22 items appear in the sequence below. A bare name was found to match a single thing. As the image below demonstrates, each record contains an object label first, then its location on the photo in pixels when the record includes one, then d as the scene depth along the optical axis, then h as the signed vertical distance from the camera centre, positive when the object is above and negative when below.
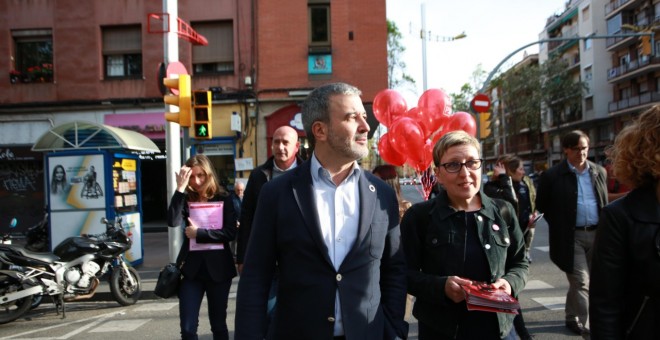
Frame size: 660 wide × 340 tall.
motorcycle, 6.16 -1.30
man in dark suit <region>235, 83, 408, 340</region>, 2.10 -0.33
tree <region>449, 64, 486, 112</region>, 41.94 +6.73
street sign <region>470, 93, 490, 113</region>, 14.78 +1.92
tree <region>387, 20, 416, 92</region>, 33.84 +8.41
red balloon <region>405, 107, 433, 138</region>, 6.80 +0.71
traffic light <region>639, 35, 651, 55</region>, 16.44 +3.99
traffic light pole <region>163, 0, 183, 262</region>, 8.50 +0.82
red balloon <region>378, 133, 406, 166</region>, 6.51 +0.20
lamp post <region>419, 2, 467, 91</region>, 25.80 +6.96
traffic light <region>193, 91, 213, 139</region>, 7.97 +0.98
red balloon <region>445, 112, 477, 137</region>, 6.75 +0.61
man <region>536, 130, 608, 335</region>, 4.64 -0.48
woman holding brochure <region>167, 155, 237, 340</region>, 3.95 -0.63
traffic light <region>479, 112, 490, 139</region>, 15.52 +1.31
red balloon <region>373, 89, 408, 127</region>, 7.16 +0.92
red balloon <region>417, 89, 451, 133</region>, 6.86 +0.82
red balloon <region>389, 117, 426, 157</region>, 6.21 +0.40
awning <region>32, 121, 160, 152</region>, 9.22 +0.72
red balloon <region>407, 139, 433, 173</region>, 6.32 +0.12
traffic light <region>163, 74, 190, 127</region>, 7.68 +1.20
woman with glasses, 2.47 -0.44
